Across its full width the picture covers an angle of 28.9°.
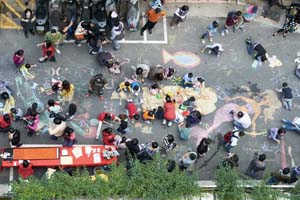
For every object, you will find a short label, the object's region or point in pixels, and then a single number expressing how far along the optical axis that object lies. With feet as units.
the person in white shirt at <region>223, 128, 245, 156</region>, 66.31
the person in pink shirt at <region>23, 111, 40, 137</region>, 64.28
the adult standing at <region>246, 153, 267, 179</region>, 64.41
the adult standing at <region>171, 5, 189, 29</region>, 73.56
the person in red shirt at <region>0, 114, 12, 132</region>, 62.85
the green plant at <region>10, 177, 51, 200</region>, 51.84
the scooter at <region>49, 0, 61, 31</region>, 73.71
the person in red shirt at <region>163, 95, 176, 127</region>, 68.33
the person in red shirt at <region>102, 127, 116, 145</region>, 64.31
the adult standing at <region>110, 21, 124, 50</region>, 70.64
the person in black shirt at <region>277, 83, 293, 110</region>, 72.08
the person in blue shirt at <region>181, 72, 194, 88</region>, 71.05
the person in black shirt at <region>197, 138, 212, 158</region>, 65.00
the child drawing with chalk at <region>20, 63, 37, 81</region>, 70.08
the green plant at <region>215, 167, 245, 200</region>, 53.62
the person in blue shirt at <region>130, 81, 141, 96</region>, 70.05
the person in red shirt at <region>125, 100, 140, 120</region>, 68.65
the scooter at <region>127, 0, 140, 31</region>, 73.92
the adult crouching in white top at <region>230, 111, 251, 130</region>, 68.85
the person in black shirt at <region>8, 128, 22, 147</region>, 62.23
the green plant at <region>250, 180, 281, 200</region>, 53.06
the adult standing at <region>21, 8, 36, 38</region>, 69.84
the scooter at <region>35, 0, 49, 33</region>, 71.10
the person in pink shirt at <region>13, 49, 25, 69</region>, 67.82
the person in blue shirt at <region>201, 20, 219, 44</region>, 76.06
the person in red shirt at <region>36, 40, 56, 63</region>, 69.41
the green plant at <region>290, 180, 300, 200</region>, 53.96
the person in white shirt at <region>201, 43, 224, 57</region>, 74.51
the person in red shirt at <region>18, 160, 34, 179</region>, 60.75
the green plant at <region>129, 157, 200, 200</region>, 53.01
